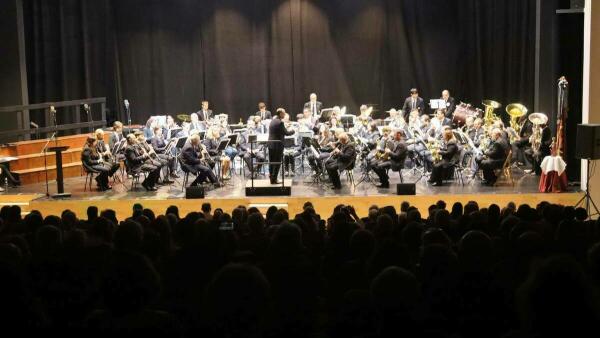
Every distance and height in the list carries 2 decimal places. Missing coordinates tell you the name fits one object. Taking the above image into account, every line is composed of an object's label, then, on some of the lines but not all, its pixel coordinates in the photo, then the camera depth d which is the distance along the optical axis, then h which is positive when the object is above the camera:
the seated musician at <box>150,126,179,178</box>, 15.16 -0.37
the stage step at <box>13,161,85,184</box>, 15.80 -0.93
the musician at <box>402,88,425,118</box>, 19.50 +0.52
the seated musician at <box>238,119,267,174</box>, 15.80 -0.51
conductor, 14.51 -0.25
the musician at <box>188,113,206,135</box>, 16.80 +0.07
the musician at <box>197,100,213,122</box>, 19.11 +0.39
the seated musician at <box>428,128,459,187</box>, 14.06 -0.68
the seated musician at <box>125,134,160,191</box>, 14.35 -0.66
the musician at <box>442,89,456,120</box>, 18.88 +0.49
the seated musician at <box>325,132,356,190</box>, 14.06 -0.67
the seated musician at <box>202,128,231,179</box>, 14.99 -0.44
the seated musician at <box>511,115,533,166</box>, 15.09 -0.43
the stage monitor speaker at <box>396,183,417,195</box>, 13.05 -1.19
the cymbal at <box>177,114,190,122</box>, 17.75 +0.27
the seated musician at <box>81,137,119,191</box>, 14.45 -0.67
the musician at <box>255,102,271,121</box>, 19.02 +0.35
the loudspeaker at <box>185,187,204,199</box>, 13.20 -1.17
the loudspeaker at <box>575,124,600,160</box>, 10.66 -0.33
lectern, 13.87 -0.90
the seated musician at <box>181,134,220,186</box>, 14.40 -0.65
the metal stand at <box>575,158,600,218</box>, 10.75 -1.41
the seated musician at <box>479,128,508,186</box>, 13.85 -0.62
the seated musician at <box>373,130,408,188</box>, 14.09 -0.73
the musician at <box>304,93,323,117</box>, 19.87 +0.53
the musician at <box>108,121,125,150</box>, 15.66 -0.13
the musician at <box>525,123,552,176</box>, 14.60 -0.62
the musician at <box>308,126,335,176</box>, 14.72 -0.49
